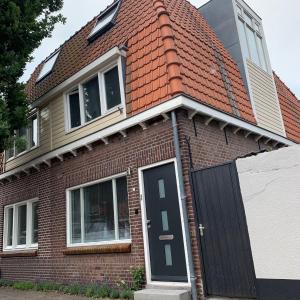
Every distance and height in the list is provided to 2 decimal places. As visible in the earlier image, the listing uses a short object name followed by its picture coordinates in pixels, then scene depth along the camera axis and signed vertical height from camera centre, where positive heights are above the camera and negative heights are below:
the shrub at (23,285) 10.10 -0.86
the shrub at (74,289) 8.42 -0.91
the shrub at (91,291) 7.95 -0.93
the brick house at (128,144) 7.27 +2.58
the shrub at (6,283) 11.25 -0.82
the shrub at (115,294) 7.46 -0.97
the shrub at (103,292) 7.72 -0.94
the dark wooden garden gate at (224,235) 5.86 +0.06
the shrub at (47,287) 9.29 -0.88
